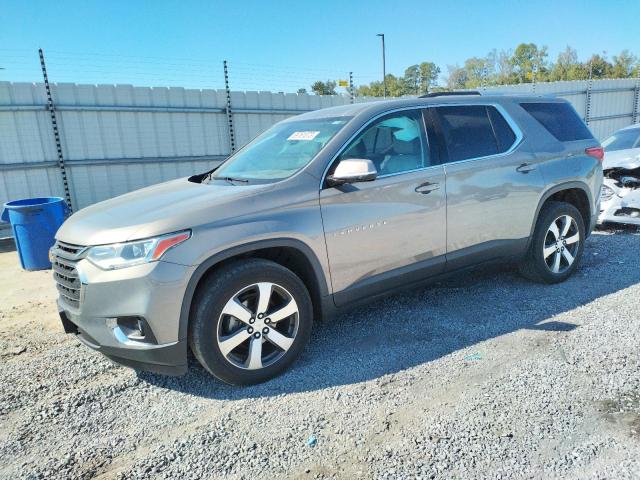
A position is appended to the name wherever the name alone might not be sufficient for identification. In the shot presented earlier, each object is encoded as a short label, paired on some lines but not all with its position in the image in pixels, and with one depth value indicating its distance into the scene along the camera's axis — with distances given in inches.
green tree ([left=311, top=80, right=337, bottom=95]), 1740.7
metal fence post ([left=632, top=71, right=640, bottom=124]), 667.4
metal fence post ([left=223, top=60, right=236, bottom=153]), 393.8
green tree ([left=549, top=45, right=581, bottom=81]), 2807.6
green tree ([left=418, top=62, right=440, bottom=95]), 4065.0
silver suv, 110.8
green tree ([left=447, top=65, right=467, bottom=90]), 3518.7
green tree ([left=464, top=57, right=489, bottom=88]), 3544.0
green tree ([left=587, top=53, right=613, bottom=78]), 2881.4
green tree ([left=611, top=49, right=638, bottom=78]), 2883.9
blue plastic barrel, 245.8
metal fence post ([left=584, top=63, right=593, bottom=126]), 630.5
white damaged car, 266.8
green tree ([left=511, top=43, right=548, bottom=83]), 3545.8
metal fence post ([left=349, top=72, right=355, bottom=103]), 462.8
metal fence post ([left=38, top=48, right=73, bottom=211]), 320.5
